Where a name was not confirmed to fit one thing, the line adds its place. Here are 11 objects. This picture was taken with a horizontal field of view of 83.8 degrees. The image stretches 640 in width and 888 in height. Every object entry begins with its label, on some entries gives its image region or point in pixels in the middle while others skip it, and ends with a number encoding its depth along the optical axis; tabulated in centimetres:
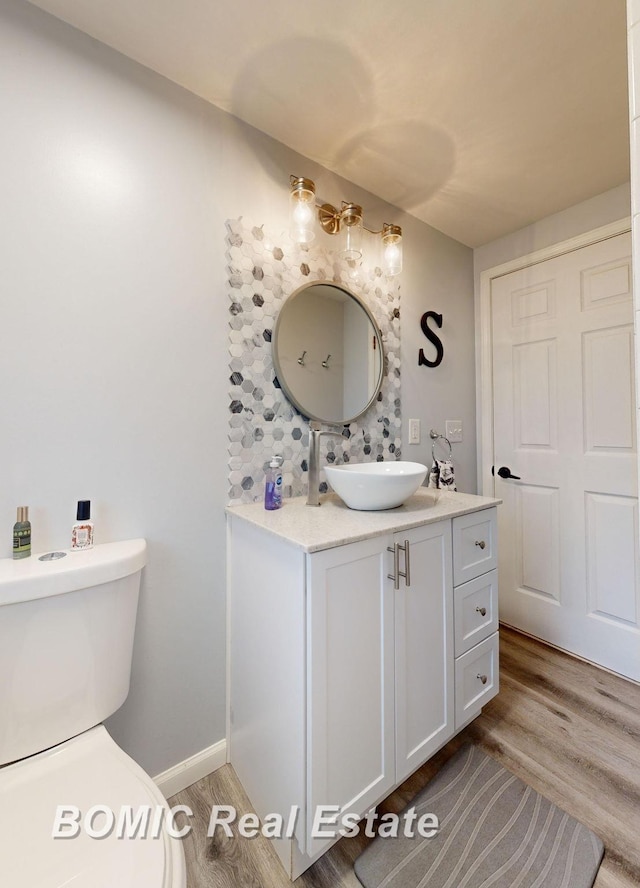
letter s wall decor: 190
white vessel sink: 113
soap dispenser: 122
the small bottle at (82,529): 96
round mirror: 139
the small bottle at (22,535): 88
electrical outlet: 205
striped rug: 93
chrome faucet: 128
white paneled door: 170
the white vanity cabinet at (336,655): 89
